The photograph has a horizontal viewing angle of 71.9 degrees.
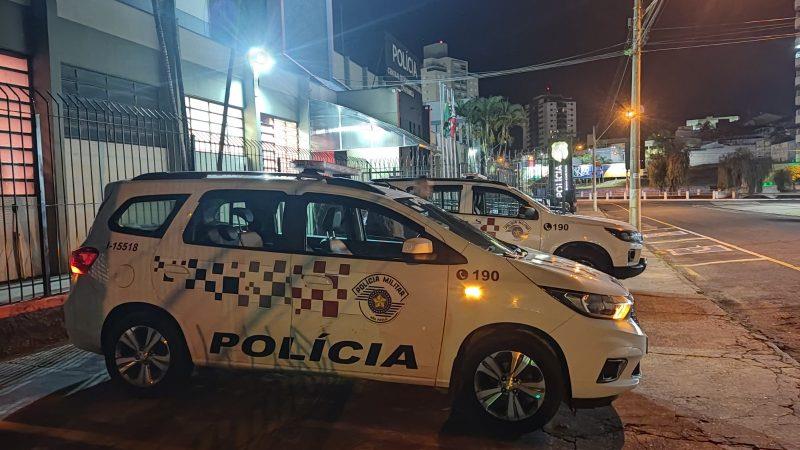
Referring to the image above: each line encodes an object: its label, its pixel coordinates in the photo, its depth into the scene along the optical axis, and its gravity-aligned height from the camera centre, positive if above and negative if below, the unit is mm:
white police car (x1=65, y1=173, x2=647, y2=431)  3736 -728
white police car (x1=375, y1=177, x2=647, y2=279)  8164 -507
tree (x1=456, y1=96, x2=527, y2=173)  64312 +9253
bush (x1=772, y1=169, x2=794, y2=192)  53406 +707
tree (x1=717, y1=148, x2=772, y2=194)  54812 +1644
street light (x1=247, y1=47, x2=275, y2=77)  12250 +3344
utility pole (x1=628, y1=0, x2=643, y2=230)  15023 +2031
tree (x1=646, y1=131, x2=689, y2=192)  61531 +2425
